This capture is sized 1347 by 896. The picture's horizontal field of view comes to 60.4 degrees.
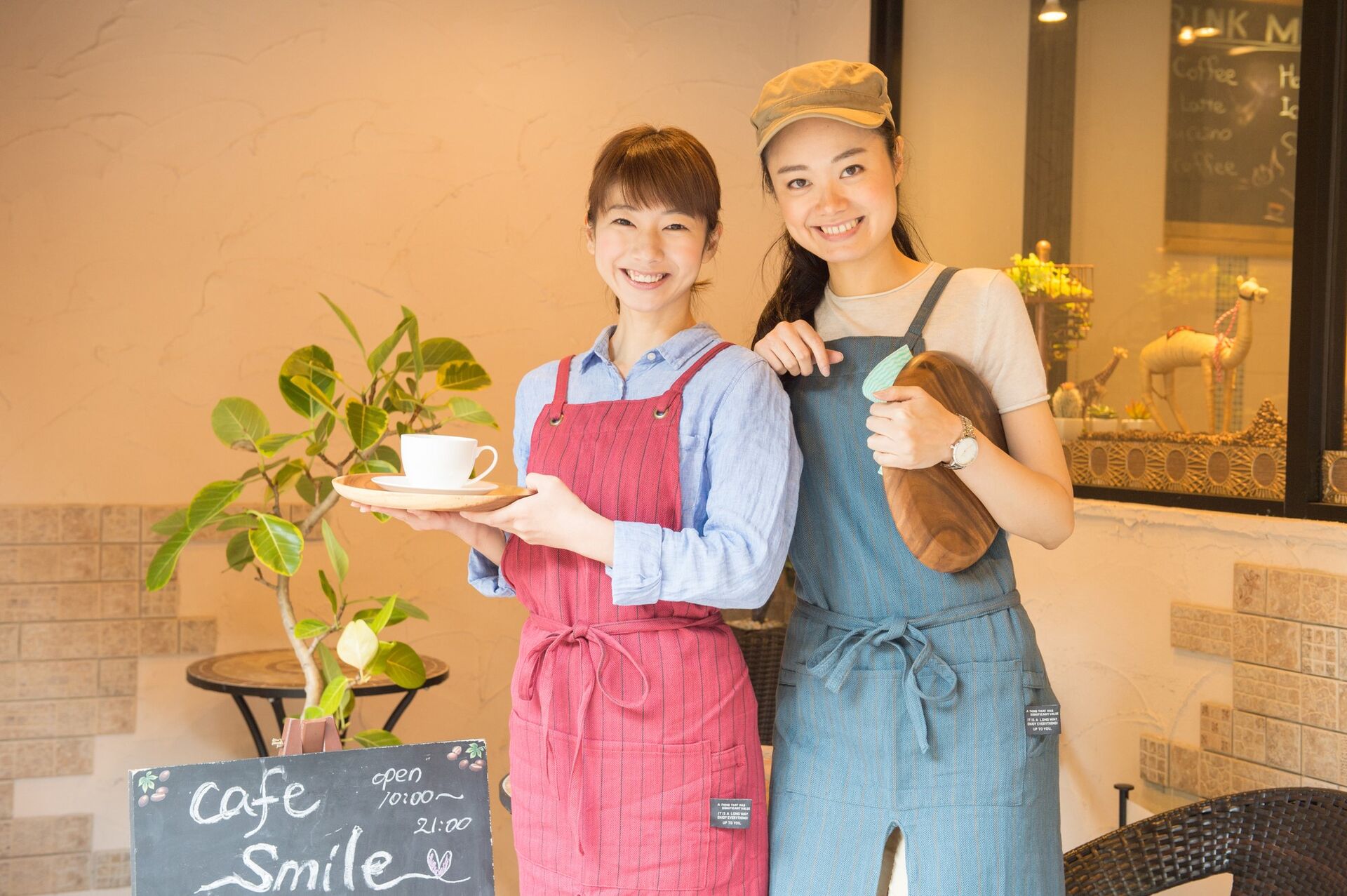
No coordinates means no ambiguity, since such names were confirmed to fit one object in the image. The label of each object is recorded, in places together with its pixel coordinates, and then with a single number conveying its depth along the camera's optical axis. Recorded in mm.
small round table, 2453
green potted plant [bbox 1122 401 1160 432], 2471
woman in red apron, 1215
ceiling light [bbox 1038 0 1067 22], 2852
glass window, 2182
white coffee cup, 1226
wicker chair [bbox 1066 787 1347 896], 1579
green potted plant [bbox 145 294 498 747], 1870
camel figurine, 2232
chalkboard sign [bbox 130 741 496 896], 1273
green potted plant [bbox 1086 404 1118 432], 2570
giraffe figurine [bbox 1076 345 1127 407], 2584
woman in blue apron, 1222
